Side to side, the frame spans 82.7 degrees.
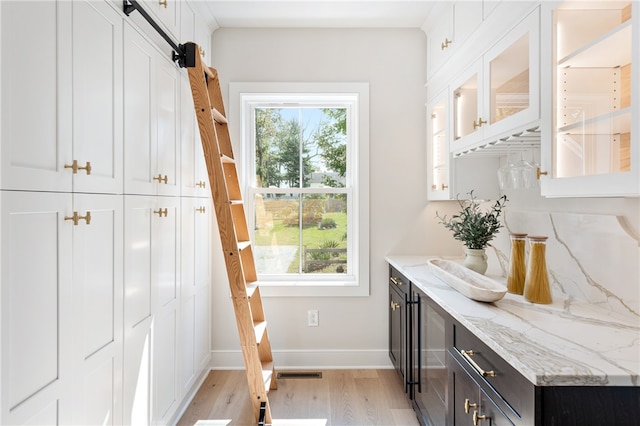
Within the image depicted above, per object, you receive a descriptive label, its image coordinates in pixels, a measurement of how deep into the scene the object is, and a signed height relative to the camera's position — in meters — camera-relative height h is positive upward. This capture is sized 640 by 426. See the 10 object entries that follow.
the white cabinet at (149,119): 1.65 +0.47
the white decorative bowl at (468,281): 1.52 -0.33
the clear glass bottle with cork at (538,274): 1.51 -0.26
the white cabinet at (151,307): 1.64 -0.49
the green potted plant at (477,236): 2.10 -0.14
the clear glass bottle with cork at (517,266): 1.69 -0.25
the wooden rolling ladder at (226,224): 2.03 -0.07
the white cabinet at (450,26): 1.93 +1.14
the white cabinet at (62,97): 1.00 +0.38
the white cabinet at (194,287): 2.33 -0.52
